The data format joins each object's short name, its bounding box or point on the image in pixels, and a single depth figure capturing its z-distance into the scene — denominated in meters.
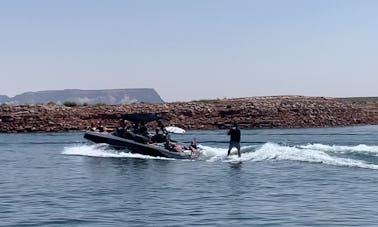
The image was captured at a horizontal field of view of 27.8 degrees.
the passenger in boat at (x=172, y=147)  39.12
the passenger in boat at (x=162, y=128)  40.69
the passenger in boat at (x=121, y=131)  41.63
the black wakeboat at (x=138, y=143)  38.75
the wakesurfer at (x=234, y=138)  38.75
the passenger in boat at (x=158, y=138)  40.93
